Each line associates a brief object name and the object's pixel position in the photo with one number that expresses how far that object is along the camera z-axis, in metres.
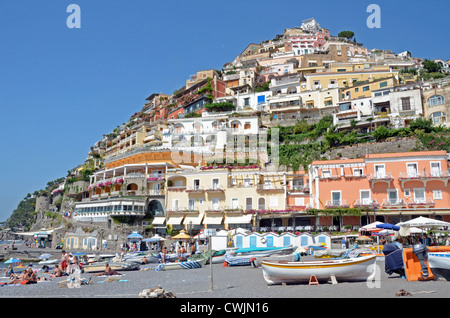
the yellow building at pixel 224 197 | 38.28
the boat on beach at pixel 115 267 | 21.95
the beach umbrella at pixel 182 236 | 33.30
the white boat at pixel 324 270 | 12.96
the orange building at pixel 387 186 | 32.41
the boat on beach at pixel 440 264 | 12.38
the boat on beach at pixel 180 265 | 22.73
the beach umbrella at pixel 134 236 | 36.53
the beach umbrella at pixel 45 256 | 33.37
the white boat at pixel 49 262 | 31.55
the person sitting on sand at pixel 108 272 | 20.69
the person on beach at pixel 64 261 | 22.66
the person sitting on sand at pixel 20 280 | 18.77
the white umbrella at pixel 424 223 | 22.62
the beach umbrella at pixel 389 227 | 21.64
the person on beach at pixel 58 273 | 21.82
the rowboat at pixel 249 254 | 22.52
